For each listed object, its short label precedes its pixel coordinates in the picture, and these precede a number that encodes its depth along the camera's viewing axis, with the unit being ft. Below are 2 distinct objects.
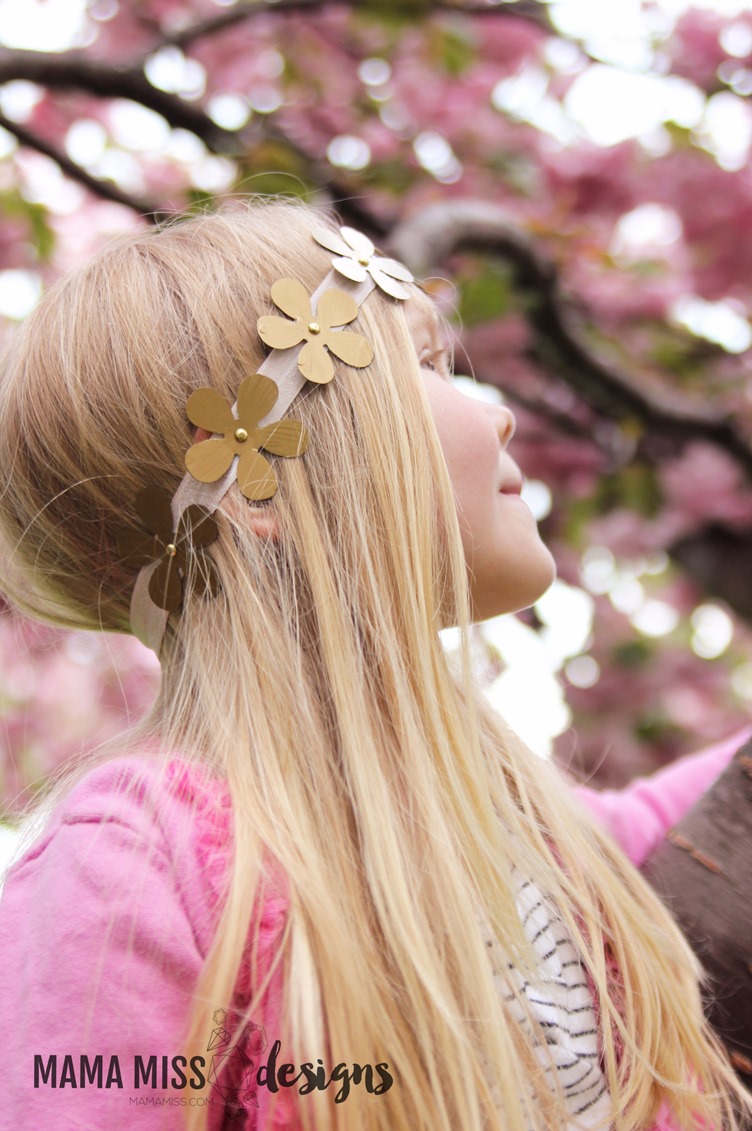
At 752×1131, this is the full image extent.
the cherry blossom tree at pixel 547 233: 4.07
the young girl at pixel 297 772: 2.55
